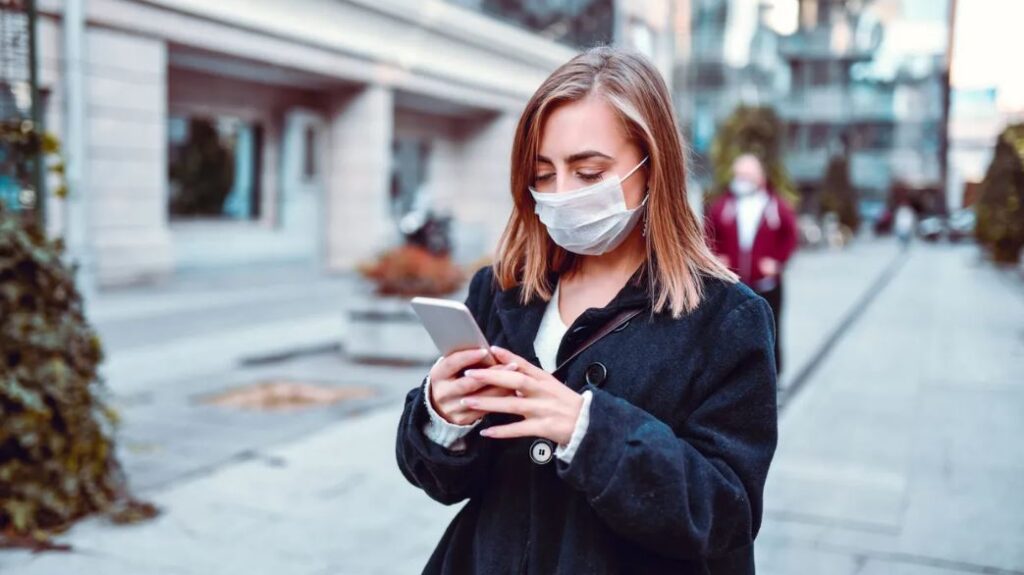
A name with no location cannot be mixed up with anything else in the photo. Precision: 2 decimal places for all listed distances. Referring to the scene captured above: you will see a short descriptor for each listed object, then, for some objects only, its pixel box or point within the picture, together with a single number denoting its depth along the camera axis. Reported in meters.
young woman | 1.51
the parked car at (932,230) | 50.03
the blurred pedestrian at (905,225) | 40.22
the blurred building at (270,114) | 14.41
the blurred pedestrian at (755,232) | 7.49
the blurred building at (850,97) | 58.72
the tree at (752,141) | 24.39
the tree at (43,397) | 4.10
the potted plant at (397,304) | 9.24
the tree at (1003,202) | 12.86
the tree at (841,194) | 45.12
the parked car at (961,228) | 47.84
